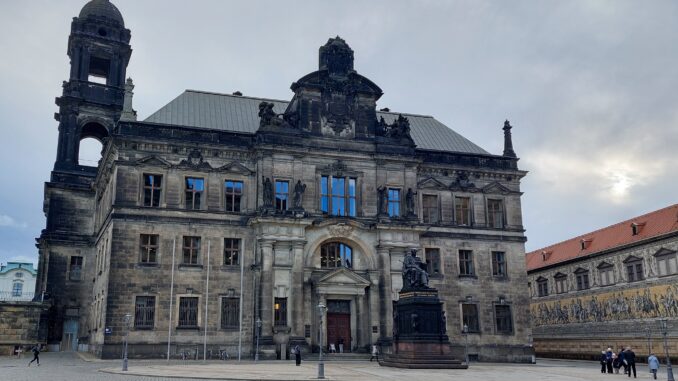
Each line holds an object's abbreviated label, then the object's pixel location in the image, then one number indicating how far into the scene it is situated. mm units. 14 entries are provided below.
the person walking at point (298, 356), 34250
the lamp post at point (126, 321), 29312
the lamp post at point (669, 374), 27919
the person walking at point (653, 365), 31109
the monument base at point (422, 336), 31969
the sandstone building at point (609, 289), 48969
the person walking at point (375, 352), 39872
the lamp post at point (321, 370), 25469
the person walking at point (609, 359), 36062
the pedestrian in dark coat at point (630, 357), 33156
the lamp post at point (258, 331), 38784
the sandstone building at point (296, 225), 40469
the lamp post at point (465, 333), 41322
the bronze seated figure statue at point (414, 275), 34094
